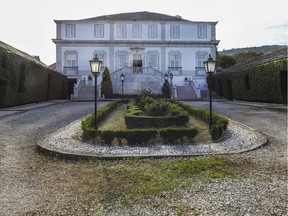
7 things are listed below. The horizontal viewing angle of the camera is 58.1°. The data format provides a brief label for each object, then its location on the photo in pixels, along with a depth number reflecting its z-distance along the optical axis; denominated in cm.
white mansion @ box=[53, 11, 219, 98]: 3578
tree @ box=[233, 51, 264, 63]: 5565
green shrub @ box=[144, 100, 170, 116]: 1044
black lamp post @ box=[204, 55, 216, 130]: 944
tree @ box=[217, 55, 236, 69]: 5216
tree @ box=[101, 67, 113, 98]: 2760
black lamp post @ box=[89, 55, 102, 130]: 913
